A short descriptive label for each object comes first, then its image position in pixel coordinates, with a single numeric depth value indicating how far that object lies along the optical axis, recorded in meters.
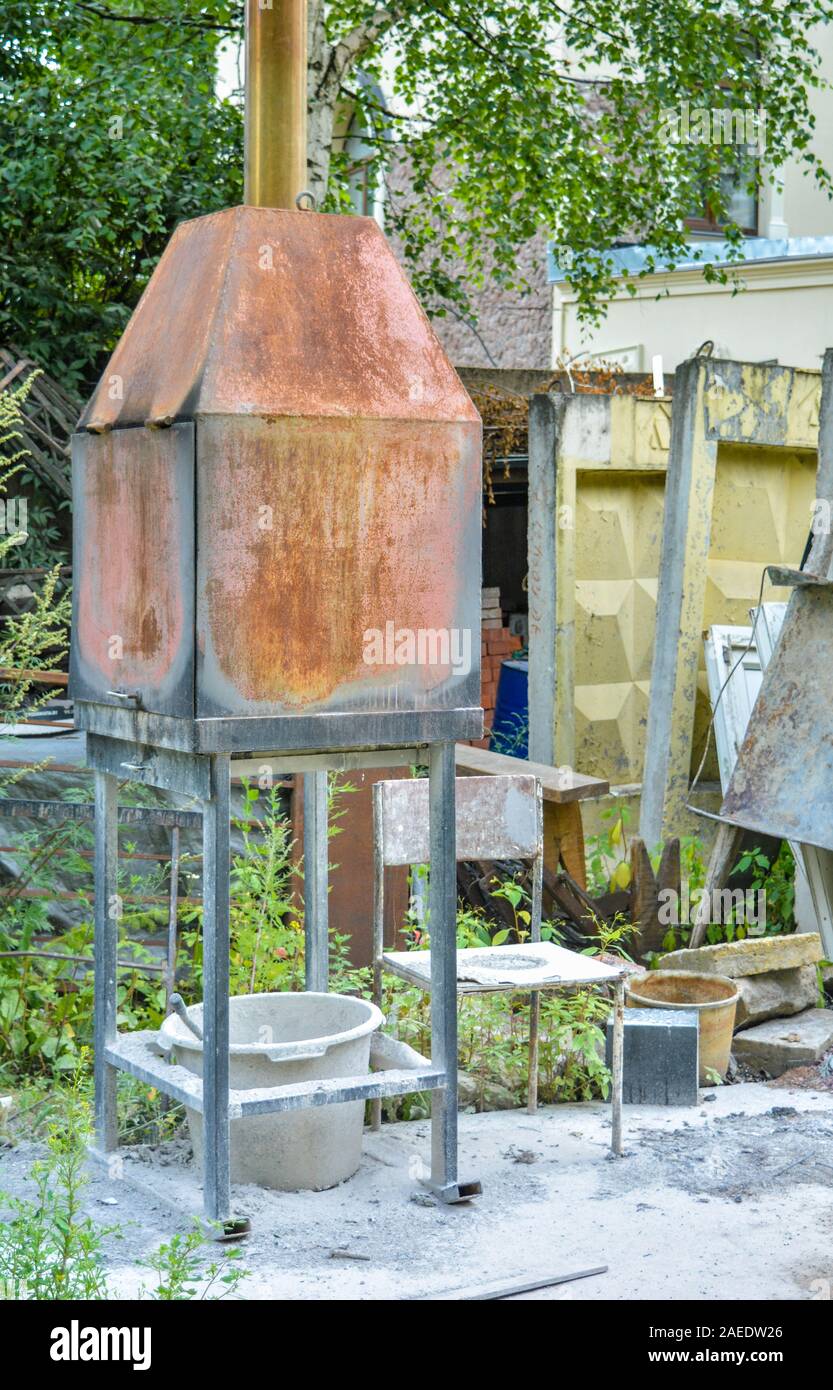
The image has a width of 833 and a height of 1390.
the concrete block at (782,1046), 5.85
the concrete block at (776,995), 6.12
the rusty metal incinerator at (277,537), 3.97
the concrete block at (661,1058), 5.40
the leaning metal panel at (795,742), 6.36
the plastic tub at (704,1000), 5.65
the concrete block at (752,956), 6.07
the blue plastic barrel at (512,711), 9.53
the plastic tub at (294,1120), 4.31
